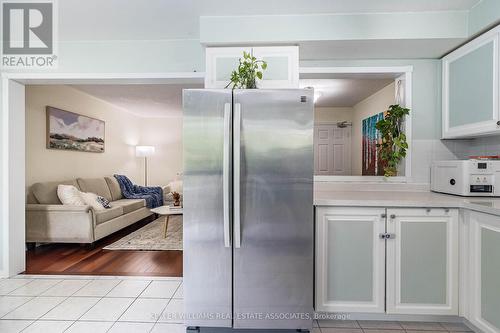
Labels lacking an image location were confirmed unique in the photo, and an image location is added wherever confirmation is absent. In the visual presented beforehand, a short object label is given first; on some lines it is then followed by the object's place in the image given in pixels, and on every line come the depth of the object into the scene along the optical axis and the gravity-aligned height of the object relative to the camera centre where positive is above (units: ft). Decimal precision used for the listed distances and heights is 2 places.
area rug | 11.94 -3.74
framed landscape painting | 13.56 +1.82
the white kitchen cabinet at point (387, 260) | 6.07 -2.21
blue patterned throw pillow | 13.33 -1.97
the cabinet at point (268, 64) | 7.21 +2.74
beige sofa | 11.40 -2.51
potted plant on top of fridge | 6.40 +2.15
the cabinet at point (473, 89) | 6.21 +1.96
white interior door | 19.56 +1.12
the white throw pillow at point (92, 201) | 12.83 -1.83
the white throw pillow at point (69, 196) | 12.19 -1.53
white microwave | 6.48 -0.32
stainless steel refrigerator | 5.45 -0.85
